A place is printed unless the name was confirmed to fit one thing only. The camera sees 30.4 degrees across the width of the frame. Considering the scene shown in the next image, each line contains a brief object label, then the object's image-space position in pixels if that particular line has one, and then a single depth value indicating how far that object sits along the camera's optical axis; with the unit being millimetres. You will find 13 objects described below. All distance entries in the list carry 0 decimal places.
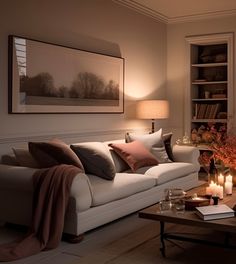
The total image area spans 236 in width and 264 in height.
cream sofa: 3646
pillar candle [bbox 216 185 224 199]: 3746
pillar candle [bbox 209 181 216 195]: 3755
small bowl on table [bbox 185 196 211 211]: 3375
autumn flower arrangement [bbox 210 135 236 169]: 4199
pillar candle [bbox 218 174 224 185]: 4148
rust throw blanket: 3504
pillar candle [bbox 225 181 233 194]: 3938
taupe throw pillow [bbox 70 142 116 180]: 4367
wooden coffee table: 3008
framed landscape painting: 4520
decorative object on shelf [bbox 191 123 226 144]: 6871
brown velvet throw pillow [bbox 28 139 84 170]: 3984
